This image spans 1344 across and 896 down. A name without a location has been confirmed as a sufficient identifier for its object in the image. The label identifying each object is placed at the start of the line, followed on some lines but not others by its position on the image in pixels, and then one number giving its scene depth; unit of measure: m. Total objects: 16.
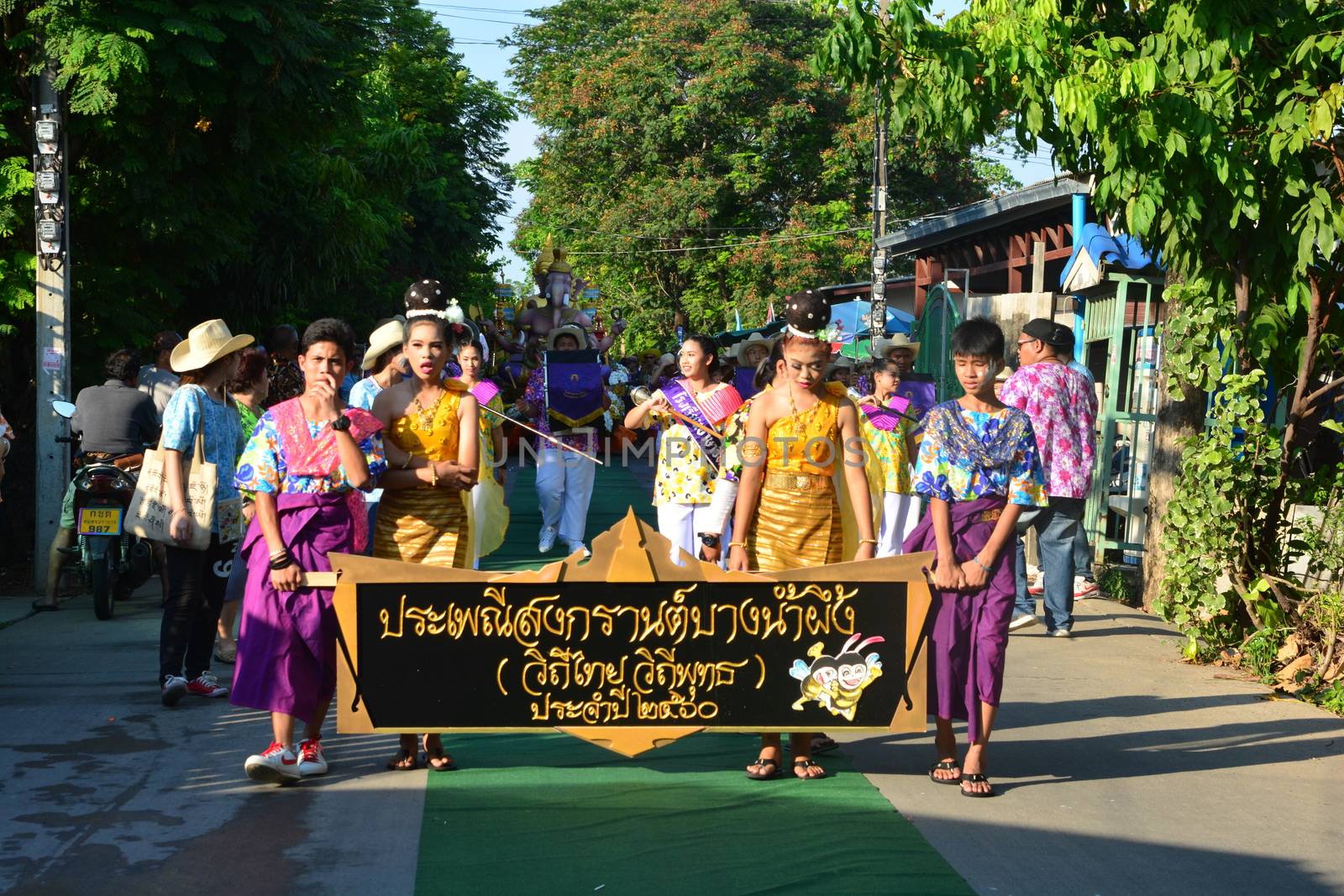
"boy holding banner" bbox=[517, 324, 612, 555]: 13.85
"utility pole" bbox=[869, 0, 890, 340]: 27.25
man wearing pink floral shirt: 9.59
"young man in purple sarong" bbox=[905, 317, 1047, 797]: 6.02
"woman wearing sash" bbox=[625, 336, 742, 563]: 8.92
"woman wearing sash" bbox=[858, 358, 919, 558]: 9.45
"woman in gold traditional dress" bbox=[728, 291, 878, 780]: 6.43
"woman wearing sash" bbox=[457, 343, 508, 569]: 6.69
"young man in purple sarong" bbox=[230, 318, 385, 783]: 6.09
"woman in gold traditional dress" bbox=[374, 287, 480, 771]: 6.26
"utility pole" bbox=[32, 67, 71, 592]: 11.12
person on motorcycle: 10.26
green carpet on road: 5.02
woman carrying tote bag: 7.63
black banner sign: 5.80
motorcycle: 9.91
